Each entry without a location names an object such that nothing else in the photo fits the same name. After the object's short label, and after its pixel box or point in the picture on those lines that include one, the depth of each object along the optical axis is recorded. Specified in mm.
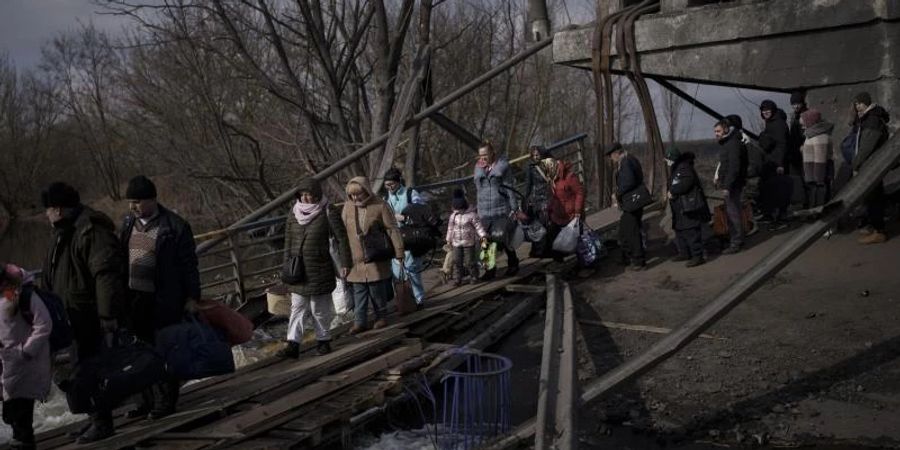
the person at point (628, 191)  9914
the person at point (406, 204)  9359
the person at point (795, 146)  10617
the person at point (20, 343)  5367
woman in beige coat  8227
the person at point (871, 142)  8883
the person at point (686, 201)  9562
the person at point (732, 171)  9695
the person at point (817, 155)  9703
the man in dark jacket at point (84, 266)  5734
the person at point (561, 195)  10146
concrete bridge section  9430
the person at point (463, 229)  9664
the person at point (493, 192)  9688
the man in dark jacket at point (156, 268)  6035
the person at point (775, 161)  10469
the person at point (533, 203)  10141
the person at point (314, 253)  7523
